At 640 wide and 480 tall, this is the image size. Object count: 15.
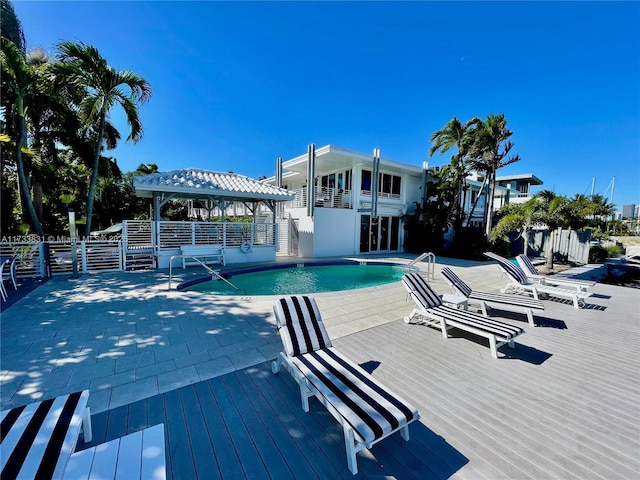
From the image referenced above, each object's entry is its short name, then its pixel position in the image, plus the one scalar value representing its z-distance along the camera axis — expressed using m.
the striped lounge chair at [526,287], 6.29
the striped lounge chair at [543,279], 6.96
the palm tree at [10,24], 9.22
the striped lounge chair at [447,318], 3.82
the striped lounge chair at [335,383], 2.03
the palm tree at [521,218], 11.63
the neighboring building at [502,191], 21.25
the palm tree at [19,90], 7.88
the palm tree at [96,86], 9.06
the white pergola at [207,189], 9.77
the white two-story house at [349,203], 14.52
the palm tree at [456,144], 15.48
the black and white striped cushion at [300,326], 3.21
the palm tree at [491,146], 14.82
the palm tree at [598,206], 11.35
